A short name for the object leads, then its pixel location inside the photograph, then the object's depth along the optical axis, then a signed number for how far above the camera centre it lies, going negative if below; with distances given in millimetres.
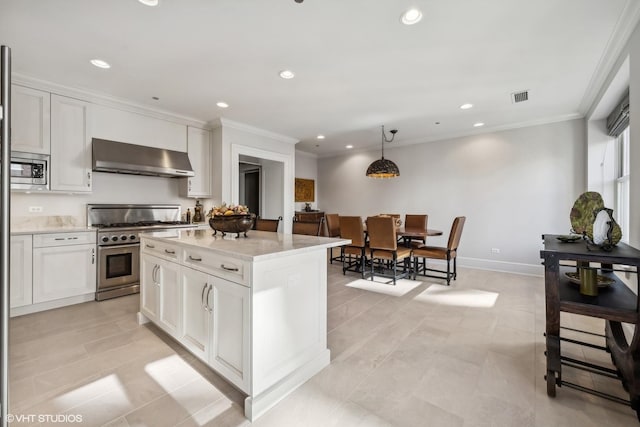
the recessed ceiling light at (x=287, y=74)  2961 +1503
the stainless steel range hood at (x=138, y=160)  3566 +731
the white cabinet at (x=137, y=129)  3699 +1202
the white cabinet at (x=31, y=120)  3084 +1044
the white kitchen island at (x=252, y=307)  1583 -612
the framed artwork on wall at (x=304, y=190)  7332 +611
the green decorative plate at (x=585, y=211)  1859 +20
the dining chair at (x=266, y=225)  3250 -145
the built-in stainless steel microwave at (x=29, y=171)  3066 +458
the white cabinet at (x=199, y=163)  4582 +836
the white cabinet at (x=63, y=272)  3082 -690
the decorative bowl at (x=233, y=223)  2258 -84
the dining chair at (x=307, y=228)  2758 -150
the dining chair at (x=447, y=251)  4145 -580
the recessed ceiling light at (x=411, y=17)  2041 +1472
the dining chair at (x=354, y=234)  4473 -344
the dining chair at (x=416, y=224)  5123 -200
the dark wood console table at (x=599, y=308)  1535 -545
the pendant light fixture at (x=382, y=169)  4848 +766
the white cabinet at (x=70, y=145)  3338 +832
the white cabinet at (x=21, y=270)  2934 -616
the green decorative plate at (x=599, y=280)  1841 -454
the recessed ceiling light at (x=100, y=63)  2758 +1503
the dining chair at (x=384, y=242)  4082 -426
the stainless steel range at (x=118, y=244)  3488 -414
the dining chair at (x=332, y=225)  5480 -250
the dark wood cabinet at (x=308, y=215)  6969 -53
